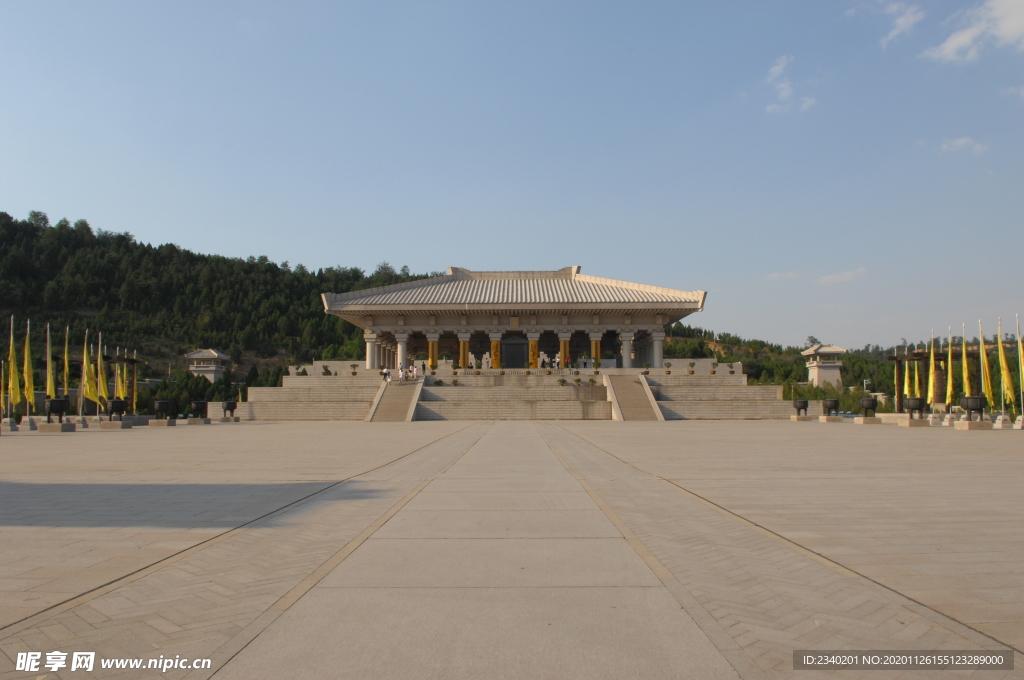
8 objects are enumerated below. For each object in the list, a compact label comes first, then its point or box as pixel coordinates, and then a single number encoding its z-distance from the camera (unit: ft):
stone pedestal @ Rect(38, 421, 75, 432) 66.80
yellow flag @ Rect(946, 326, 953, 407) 74.32
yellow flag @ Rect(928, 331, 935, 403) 75.61
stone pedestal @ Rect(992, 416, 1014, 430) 62.17
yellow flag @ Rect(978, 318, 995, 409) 66.17
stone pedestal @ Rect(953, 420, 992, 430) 62.08
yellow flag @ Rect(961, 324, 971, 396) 66.23
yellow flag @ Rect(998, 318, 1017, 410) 63.00
